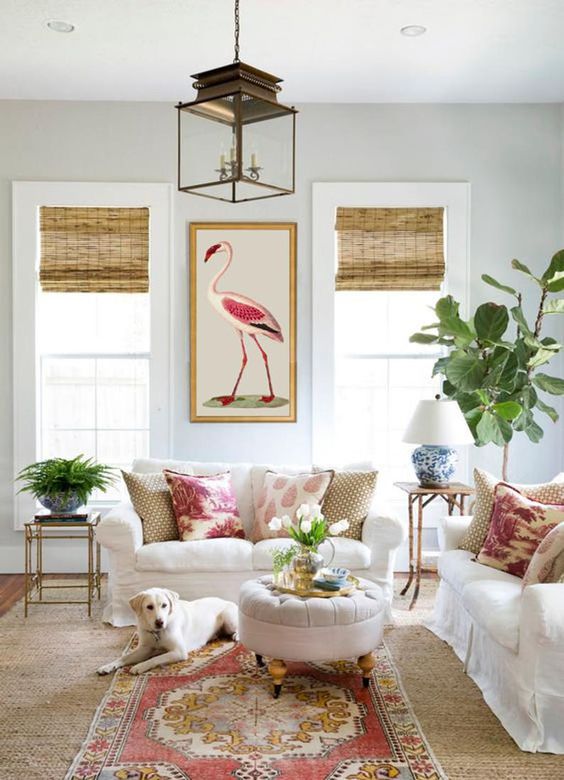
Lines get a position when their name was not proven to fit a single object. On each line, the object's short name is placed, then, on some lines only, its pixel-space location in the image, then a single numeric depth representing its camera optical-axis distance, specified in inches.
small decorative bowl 140.5
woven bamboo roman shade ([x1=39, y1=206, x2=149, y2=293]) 219.6
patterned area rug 109.7
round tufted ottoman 130.7
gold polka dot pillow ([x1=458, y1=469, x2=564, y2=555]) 159.2
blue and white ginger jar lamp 185.3
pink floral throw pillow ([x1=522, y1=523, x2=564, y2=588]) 131.2
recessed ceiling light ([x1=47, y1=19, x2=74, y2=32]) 168.9
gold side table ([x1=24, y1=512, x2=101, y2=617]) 183.3
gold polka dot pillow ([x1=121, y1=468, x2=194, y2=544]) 181.3
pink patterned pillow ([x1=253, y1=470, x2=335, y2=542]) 183.2
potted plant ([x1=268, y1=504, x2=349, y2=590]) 140.8
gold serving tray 137.0
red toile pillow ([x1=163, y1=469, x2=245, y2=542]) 179.9
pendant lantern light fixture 106.7
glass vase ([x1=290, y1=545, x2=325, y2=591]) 142.2
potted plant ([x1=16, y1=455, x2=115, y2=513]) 185.2
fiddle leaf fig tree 191.6
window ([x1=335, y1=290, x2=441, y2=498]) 224.4
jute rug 111.9
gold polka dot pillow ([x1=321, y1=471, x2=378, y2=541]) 183.0
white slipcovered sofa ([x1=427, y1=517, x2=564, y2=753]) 115.4
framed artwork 219.3
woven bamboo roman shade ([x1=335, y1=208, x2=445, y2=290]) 221.5
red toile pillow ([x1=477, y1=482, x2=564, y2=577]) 147.3
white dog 142.2
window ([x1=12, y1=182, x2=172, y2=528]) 218.1
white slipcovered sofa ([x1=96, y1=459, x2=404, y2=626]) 173.3
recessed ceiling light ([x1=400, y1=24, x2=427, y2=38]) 171.8
